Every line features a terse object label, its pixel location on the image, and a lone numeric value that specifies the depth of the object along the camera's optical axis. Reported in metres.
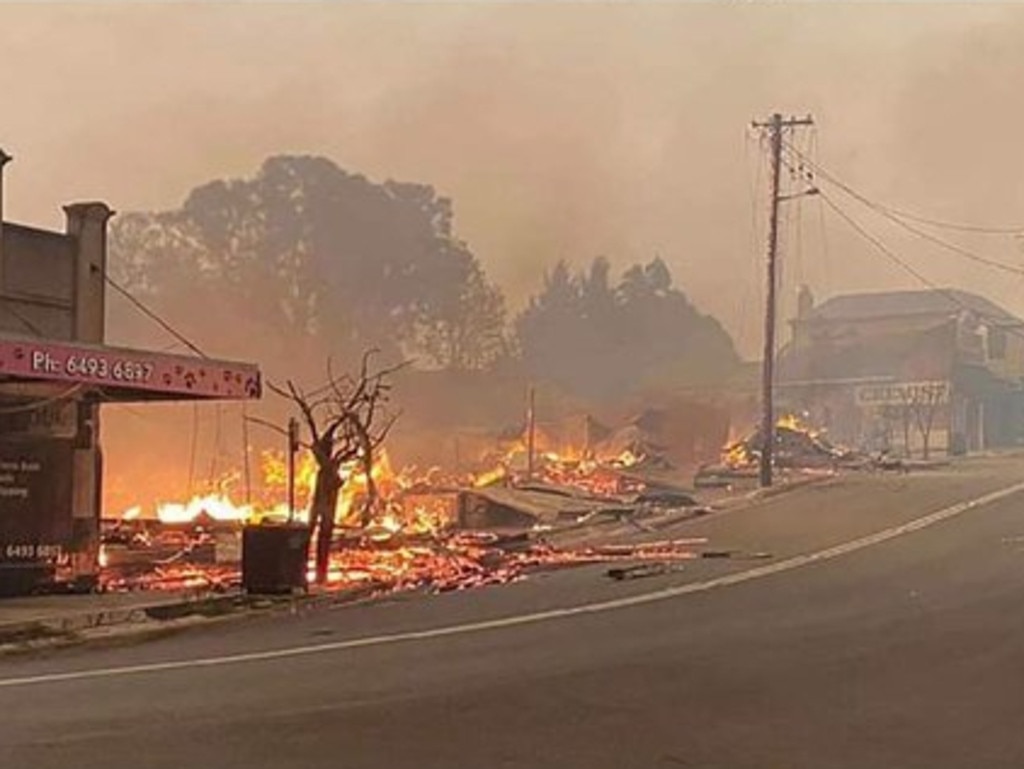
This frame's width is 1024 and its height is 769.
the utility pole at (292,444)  24.62
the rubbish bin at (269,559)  18.08
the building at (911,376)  70.50
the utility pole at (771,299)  42.88
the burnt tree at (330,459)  20.47
